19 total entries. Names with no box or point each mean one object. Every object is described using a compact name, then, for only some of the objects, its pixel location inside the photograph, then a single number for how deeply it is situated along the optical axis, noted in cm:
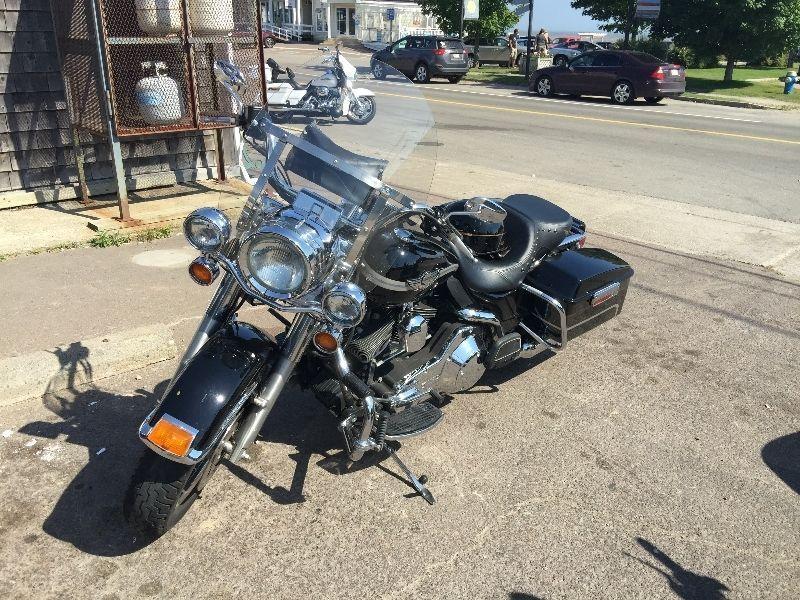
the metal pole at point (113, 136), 669
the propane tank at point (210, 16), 743
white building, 5056
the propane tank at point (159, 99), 723
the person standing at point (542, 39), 3462
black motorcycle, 288
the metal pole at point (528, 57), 2842
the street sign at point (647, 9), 2748
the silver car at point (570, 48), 3720
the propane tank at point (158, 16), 709
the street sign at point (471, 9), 3291
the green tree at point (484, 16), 3459
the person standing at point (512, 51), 3484
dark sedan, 2067
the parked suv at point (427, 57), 2716
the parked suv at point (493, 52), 3534
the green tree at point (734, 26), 2483
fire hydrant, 2433
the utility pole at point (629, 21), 2867
